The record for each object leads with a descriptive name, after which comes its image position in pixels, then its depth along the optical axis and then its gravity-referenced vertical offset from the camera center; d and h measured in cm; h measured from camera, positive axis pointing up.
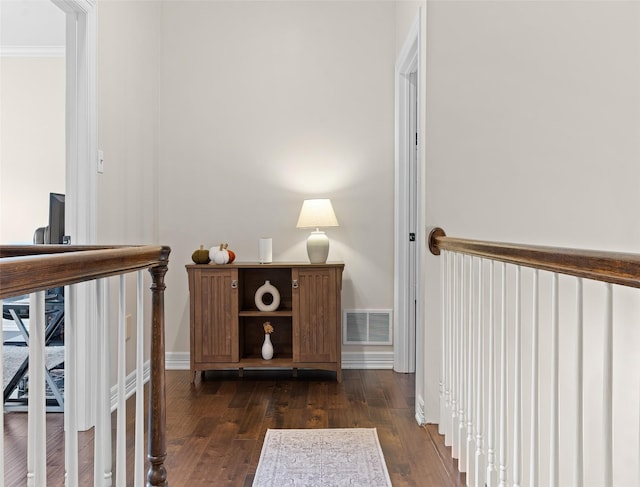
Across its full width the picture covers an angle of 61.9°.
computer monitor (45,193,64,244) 287 +8
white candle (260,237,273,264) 373 -8
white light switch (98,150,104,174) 288 +42
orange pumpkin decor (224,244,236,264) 371 -11
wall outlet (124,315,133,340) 325 -54
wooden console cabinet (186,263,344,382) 361 -52
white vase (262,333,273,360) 367 -76
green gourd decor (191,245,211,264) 368 -13
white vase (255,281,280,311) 372 -41
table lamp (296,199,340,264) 371 +12
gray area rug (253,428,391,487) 216 -97
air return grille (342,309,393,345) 400 -66
